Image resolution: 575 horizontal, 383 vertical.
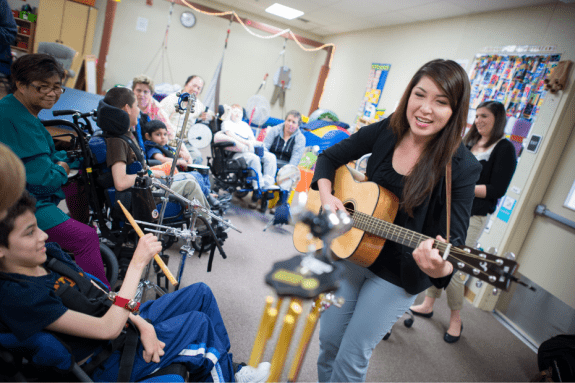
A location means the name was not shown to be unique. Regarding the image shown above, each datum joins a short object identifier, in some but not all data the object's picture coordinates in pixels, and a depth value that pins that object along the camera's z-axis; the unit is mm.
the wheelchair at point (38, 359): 903
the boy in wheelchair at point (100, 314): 939
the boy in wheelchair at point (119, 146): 1870
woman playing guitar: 1158
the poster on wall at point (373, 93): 5910
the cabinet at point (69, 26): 6527
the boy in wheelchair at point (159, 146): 2906
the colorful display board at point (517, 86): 3105
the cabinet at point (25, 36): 6594
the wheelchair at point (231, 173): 3834
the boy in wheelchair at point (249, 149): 3971
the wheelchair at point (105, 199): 1796
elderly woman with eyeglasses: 1527
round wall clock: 7941
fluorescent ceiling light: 6941
